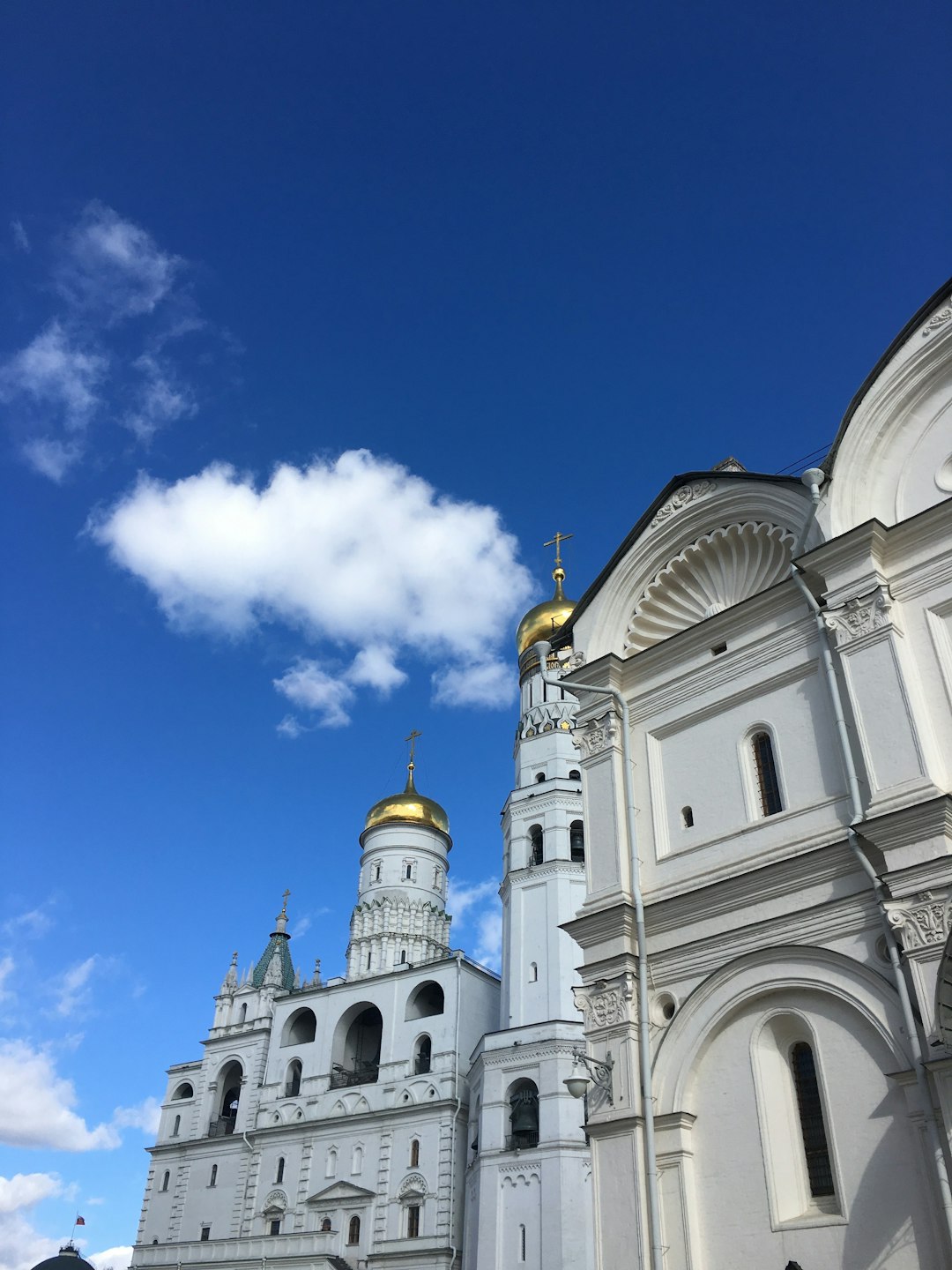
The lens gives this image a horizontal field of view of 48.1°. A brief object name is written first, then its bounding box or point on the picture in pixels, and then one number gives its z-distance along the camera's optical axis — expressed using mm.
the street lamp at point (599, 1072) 14242
